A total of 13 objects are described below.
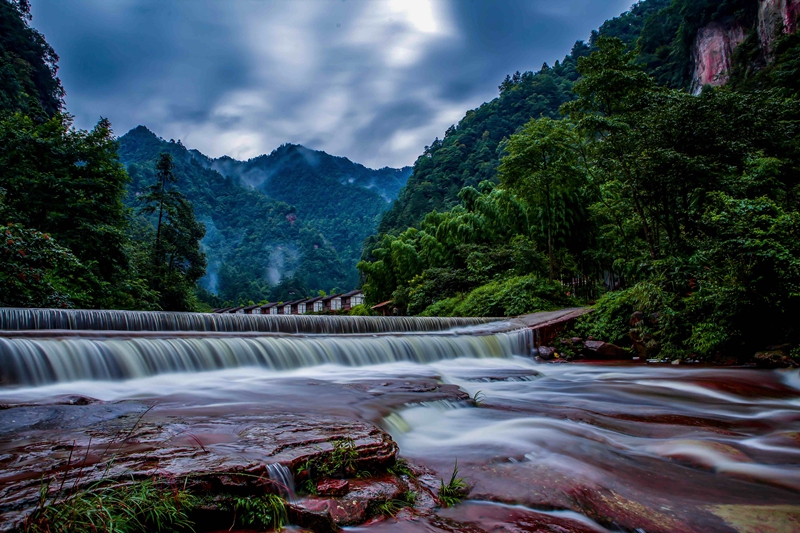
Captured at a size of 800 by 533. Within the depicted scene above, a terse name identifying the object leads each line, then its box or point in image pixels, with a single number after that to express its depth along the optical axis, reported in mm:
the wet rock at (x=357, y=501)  2119
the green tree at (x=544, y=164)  16234
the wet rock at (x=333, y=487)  2268
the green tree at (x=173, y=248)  23672
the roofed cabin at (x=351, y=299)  53569
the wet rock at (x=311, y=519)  2023
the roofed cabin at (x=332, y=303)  54812
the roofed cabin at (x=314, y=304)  55700
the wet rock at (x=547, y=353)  10930
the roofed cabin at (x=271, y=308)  58938
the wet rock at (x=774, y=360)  7303
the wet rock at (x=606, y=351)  10281
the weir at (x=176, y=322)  7406
